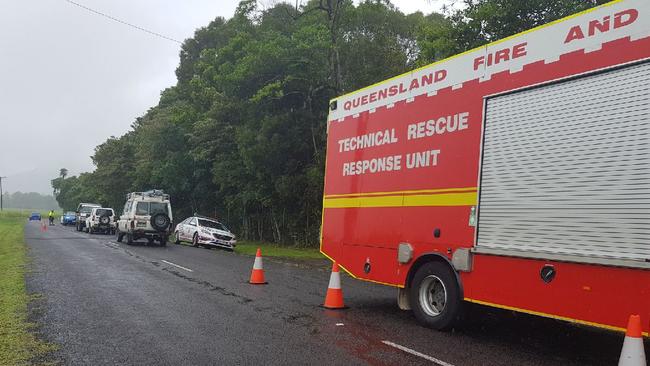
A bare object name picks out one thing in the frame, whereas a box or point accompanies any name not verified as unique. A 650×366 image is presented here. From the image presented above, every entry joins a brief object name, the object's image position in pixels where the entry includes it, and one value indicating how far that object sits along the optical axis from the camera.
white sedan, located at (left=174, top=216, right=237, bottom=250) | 25.84
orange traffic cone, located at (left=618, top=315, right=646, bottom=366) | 4.70
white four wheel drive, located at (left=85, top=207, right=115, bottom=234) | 37.53
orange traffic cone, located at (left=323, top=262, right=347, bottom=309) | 9.23
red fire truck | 5.38
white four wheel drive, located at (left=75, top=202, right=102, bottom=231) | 42.91
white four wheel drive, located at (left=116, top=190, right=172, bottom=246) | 25.09
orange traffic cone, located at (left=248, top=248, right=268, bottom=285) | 12.44
